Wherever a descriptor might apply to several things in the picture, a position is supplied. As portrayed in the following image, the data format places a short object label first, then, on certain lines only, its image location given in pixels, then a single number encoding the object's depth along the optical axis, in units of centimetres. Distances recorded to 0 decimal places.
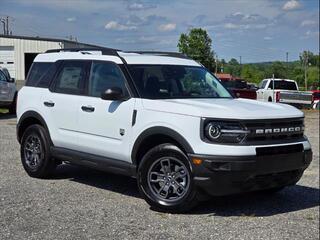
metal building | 3153
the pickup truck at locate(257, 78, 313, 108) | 2567
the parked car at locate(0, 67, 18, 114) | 2023
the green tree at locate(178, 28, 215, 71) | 5038
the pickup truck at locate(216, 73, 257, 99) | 2315
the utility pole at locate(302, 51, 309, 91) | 7936
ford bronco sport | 596
